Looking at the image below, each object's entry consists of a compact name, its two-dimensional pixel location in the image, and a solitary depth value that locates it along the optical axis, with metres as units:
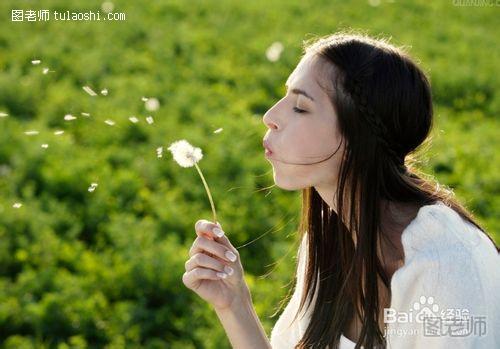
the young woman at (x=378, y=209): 1.84
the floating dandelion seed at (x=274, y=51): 8.07
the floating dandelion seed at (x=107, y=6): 9.47
